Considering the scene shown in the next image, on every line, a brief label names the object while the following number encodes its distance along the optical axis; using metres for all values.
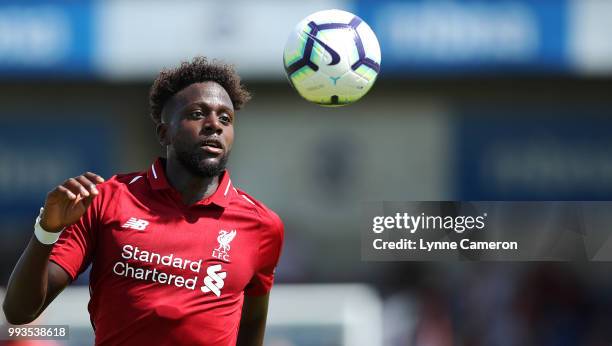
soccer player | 7.84
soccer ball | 10.69
